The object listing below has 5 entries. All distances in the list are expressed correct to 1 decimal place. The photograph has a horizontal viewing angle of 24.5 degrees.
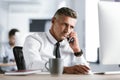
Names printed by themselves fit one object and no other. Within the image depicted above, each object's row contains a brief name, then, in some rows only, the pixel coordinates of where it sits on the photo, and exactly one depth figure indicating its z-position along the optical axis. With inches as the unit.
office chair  93.0
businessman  88.0
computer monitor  65.6
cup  60.9
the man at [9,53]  197.2
